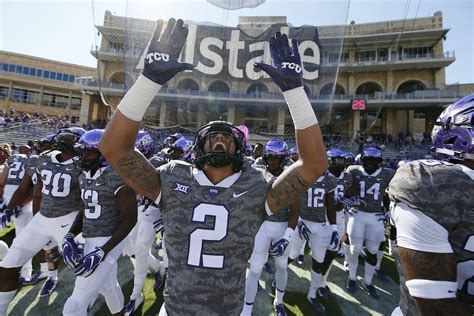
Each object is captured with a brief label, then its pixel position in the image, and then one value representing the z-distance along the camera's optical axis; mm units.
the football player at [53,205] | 2877
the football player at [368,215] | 4484
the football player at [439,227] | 1175
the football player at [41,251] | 3908
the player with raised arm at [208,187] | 1456
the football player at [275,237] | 3377
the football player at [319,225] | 4031
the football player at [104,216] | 2568
